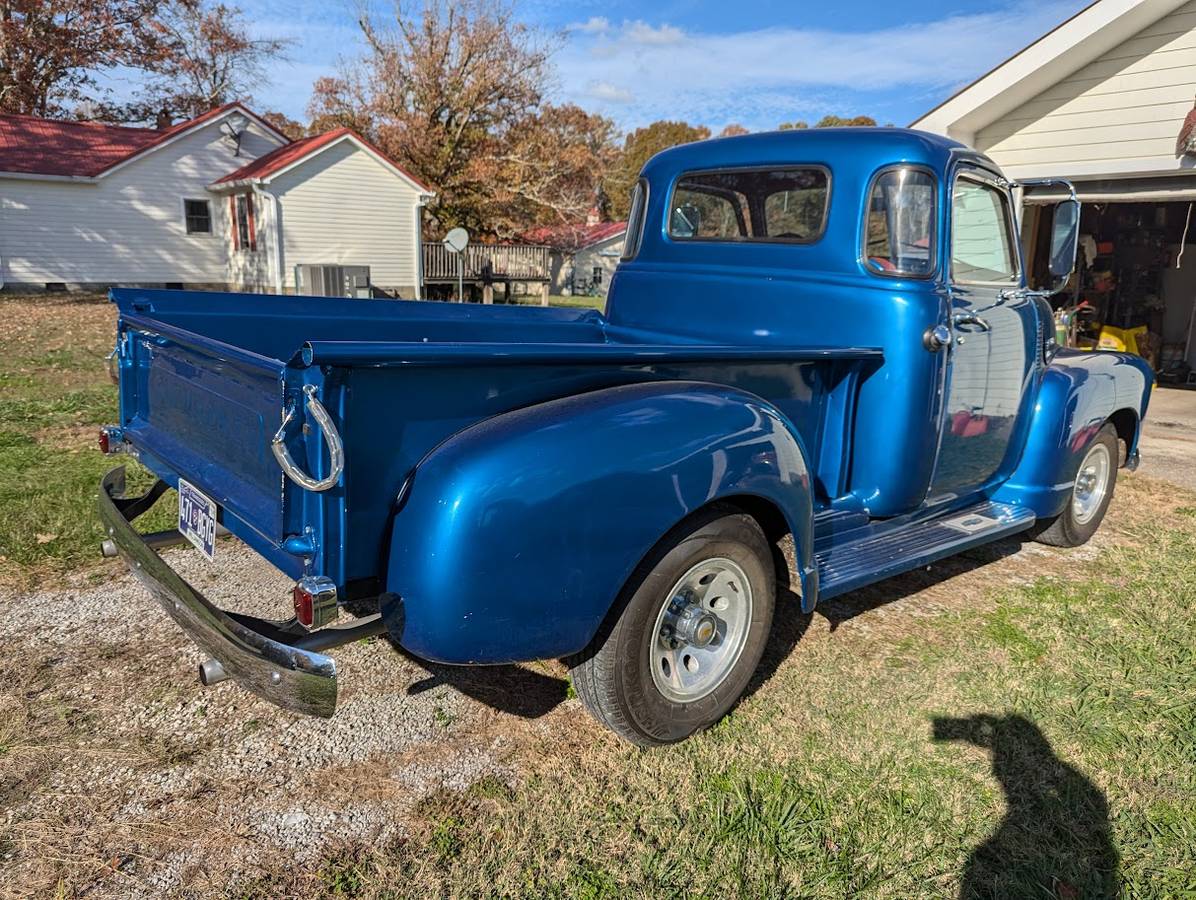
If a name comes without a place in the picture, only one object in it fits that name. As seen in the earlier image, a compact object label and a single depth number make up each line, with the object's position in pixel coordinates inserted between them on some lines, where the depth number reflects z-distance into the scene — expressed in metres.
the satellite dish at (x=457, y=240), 17.75
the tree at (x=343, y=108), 26.72
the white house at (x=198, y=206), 20.17
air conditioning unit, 17.72
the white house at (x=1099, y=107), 8.20
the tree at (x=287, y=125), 35.44
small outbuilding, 36.09
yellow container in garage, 11.46
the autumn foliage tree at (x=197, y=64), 28.44
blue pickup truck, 2.23
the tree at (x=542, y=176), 26.75
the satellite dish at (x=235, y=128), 22.00
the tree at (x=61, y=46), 25.16
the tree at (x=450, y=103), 25.50
